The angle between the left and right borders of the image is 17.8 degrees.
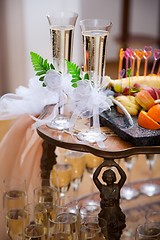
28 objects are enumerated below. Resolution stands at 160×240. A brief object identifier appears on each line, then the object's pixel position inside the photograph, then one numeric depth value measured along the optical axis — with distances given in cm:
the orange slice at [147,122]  101
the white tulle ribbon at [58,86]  104
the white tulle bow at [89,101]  100
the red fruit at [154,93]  110
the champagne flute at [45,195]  117
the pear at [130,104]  108
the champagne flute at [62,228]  101
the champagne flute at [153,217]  106
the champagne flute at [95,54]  101
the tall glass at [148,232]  99
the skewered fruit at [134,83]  116
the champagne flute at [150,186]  136
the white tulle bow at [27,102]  117
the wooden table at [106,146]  94
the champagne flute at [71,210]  102
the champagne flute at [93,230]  97
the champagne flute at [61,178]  127
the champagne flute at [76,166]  133
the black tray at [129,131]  96
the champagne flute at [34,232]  101
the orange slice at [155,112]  102
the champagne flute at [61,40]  106
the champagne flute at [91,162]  134
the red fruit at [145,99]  106
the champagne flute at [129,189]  134
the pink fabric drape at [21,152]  128
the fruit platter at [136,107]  98
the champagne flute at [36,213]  106
